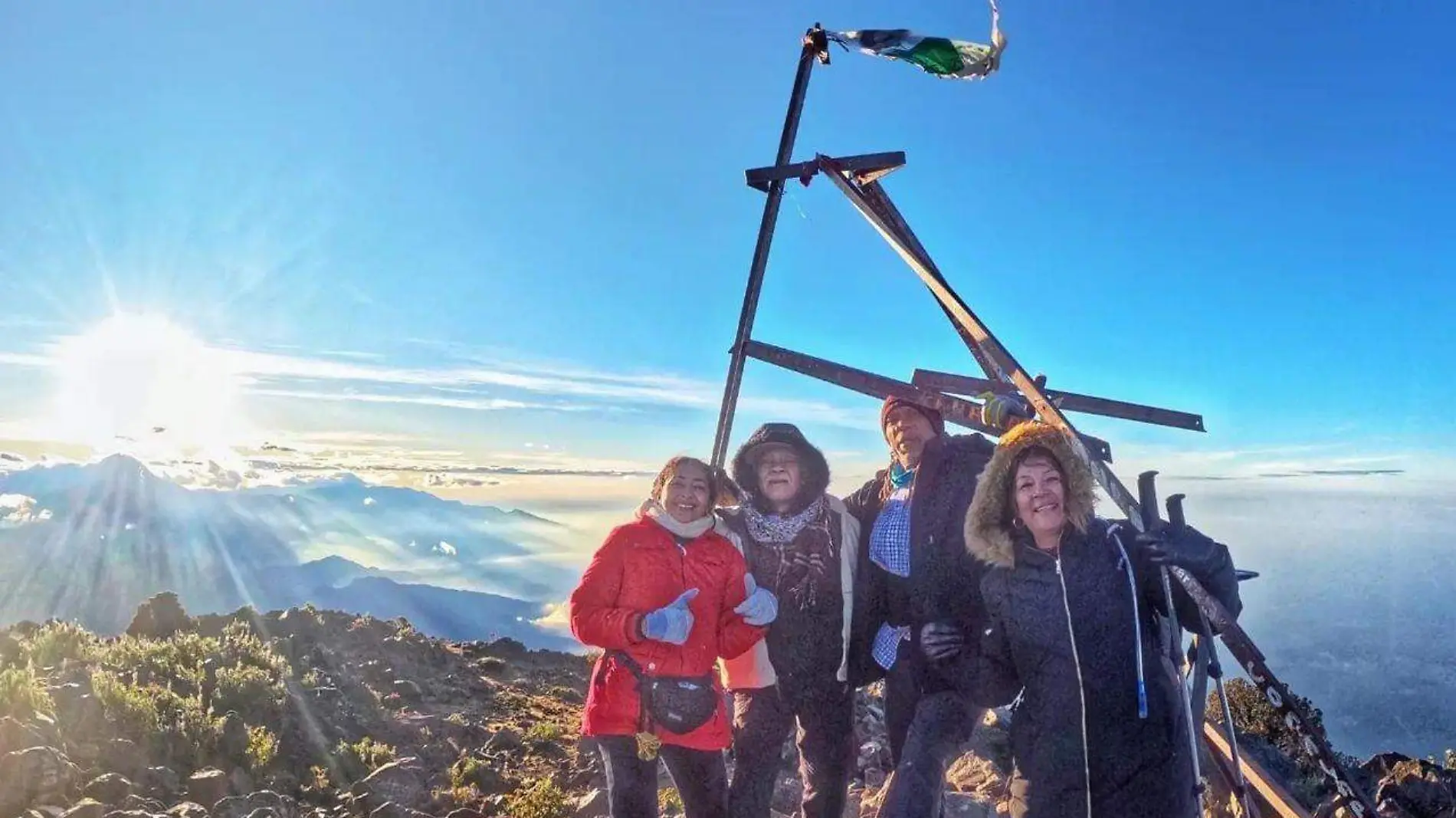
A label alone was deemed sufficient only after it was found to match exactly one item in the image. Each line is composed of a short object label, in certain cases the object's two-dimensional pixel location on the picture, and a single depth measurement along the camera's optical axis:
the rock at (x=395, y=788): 6.25
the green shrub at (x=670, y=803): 5.89
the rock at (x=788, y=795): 5.94
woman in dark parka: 3.24
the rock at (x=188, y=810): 4.95
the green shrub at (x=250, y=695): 7.10
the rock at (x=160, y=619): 10.02
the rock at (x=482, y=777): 6.93
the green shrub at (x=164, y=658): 7.30
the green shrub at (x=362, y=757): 6.84
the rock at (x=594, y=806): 5.94
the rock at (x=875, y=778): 6.47
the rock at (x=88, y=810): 4.61
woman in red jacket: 3.90
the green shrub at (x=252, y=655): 8.47
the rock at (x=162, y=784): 5.32
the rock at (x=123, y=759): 5.38
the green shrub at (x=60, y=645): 7.21
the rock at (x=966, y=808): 5.45
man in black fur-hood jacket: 4.31
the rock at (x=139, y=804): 4.93
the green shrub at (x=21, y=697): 5.45
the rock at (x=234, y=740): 6.20
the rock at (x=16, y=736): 4.89
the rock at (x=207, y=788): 5.42
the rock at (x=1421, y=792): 5.57
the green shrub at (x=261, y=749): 6.23
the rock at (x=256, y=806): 5.23
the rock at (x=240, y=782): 5.80
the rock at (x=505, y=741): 8.08
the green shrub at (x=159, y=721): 5.86
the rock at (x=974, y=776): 6.15
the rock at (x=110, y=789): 4.97
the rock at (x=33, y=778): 4.62
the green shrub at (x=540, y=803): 5.95
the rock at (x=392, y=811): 5.92
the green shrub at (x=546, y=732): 8.41
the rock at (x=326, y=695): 8.20
